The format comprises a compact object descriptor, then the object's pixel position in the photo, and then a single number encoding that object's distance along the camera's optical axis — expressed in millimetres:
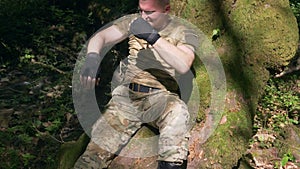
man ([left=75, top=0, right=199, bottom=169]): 3338
